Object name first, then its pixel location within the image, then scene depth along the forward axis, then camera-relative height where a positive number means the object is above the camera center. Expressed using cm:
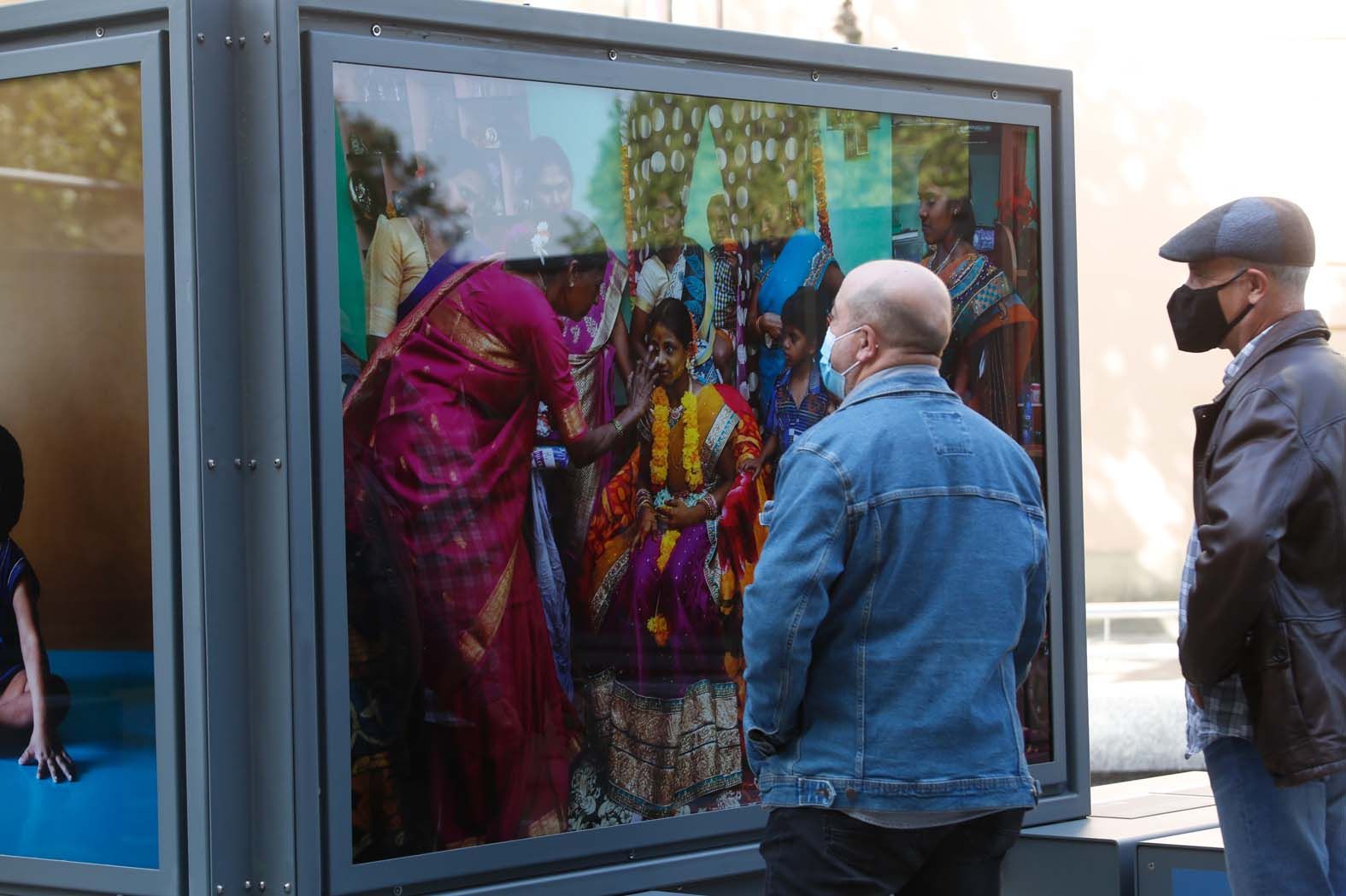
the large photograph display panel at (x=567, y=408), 359 +8
